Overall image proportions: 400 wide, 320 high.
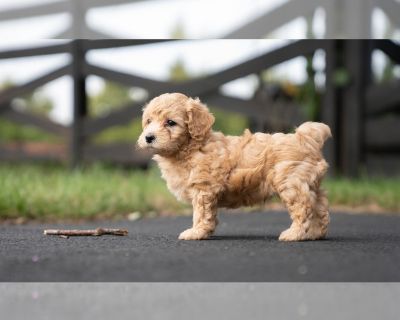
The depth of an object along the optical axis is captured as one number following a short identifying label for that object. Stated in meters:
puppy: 3.17
